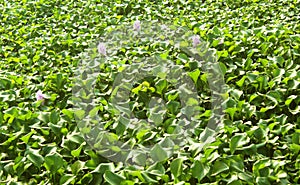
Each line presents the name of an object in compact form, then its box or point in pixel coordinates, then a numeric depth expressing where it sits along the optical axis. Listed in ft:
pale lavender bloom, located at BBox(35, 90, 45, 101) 8.32
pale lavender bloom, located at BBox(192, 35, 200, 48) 10.07
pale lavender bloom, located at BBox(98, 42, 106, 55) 10.30
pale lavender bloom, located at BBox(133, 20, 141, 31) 11.77
